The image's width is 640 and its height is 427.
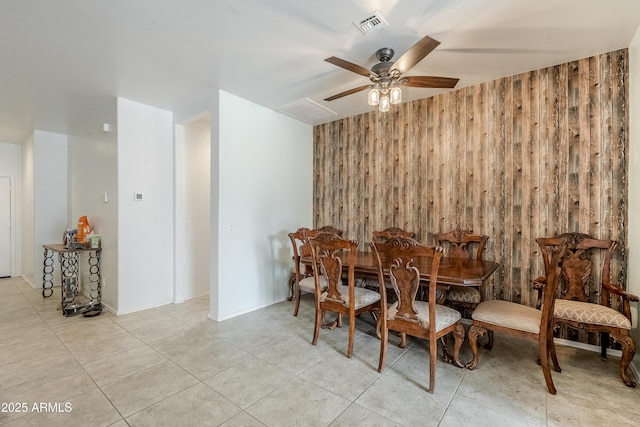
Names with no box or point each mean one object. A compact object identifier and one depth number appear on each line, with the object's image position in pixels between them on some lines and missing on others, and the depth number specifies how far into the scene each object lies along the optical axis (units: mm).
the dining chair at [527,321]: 1963
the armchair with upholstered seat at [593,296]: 2074
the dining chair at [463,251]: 2881
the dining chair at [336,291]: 2473
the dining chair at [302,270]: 3268
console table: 3588
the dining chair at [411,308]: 1993
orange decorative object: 3988
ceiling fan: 2277
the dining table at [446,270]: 2126
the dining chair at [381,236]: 3564
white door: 5547
